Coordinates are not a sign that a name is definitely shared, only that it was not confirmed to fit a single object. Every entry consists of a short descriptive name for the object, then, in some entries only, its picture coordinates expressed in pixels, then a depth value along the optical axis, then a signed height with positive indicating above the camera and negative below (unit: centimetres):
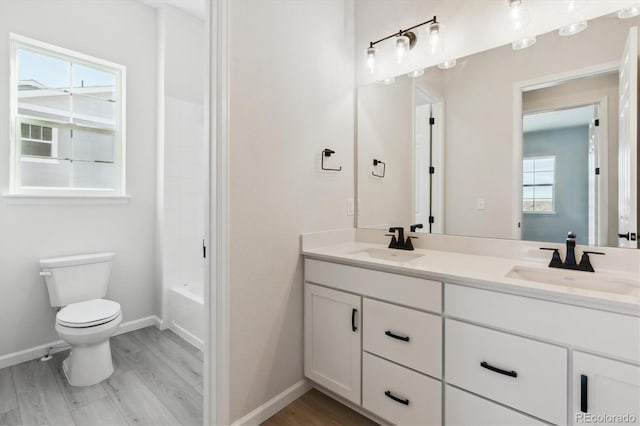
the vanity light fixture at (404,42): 176 +103
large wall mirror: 138 +38
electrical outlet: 219 +4
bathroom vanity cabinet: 99 -55
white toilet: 191 -67
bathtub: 244 -83
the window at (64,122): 222 +69
